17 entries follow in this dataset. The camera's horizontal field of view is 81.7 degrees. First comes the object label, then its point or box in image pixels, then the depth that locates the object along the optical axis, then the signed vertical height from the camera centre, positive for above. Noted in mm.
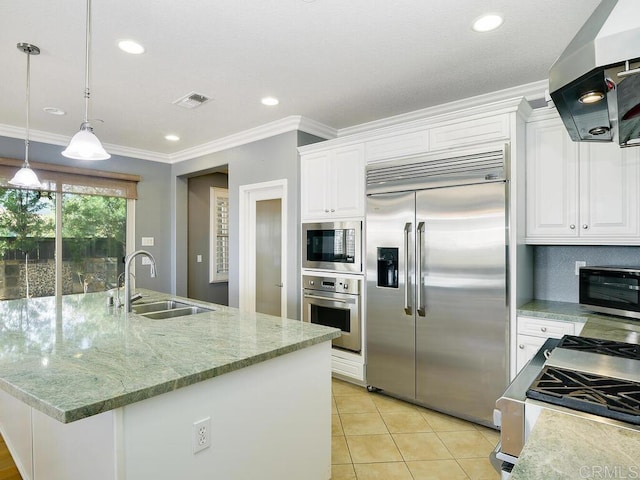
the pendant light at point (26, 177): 2740 +497
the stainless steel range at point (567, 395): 941 -431
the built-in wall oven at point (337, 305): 3381 -601
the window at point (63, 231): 4203 +154
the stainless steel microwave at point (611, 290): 2260 -310
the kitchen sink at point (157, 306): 2742 -487
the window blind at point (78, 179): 4086 +803
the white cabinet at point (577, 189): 2416 +363
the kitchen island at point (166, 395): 1198 -567
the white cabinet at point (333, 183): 3396 +574
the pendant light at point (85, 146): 2012 +534
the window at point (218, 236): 5906 +111
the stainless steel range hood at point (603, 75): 949 +475
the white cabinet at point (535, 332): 2422 -598
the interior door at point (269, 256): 4199 -154
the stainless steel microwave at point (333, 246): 3404 -35
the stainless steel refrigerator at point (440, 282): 2582 -306
